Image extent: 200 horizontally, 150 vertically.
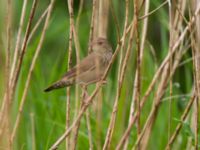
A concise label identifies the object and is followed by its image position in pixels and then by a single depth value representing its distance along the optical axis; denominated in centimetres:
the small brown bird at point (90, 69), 767
